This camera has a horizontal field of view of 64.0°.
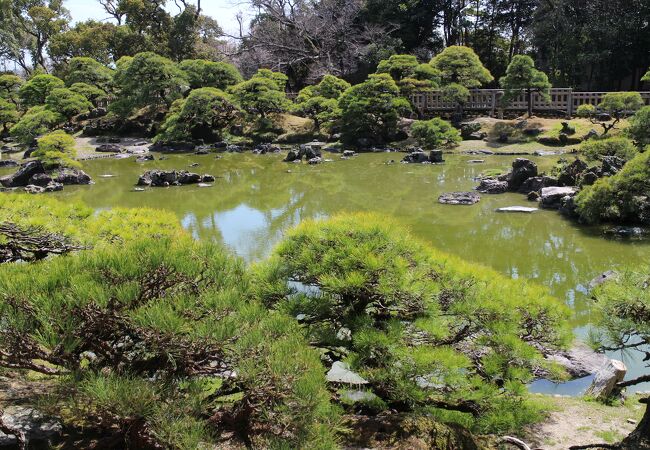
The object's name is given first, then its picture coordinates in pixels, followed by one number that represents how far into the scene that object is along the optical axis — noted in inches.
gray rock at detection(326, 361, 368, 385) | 138.4
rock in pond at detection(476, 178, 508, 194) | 492.4
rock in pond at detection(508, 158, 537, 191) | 487.5
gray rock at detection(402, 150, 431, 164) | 680.4
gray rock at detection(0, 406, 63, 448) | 95.8
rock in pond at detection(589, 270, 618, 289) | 253.3
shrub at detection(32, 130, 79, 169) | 589.3
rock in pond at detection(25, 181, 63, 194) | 535.5
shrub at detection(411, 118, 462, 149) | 763.4
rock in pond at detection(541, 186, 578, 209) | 421.7
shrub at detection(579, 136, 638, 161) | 432.7
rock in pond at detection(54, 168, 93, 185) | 585.3
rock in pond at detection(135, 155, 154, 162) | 753.6
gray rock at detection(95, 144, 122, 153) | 835.4
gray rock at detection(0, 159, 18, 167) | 724.5
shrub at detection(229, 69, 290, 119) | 874.1
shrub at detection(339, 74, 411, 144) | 791.1
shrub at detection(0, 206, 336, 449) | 82.8
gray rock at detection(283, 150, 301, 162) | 731.4
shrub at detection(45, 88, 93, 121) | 893.8
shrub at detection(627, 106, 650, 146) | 457.1
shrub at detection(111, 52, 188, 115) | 906.7
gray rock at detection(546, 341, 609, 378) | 191.0
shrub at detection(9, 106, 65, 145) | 781.9
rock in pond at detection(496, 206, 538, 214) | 418.0
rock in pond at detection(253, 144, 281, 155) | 821.2
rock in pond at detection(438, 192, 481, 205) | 452.2
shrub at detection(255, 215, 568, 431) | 109.7
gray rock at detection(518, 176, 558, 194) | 464.1
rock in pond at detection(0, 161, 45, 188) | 568.6
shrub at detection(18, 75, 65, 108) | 948.6
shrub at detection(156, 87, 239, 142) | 829.2
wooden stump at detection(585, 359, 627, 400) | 171.5
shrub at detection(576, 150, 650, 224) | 340.8
